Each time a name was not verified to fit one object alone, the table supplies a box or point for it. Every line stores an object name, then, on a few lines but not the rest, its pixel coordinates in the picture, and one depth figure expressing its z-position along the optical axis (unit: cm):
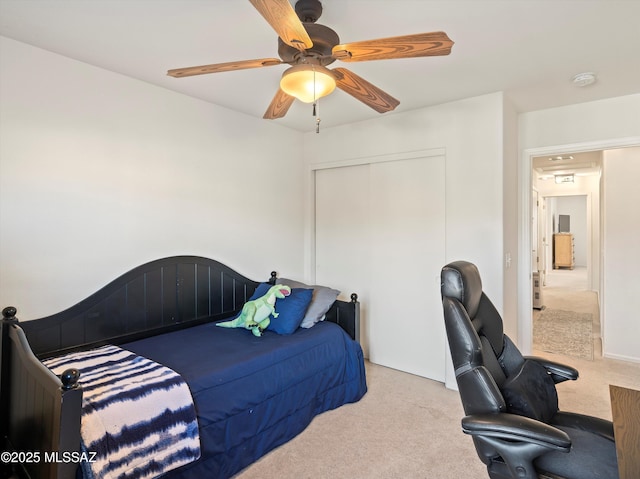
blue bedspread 192
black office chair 123
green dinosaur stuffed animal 273
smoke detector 253
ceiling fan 141
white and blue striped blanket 147
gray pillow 293
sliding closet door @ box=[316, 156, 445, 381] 324
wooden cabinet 1077
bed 142
